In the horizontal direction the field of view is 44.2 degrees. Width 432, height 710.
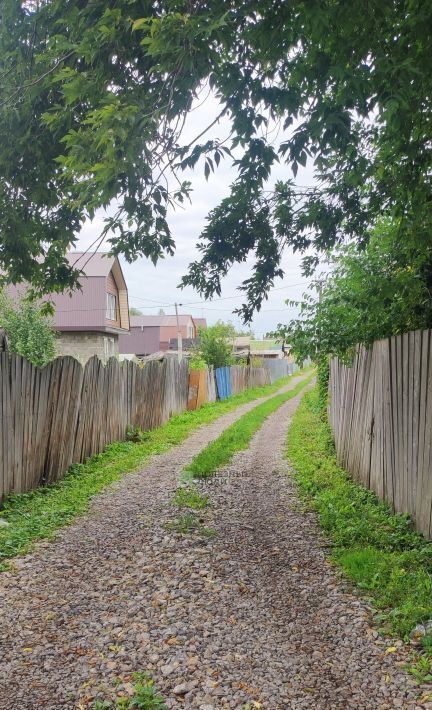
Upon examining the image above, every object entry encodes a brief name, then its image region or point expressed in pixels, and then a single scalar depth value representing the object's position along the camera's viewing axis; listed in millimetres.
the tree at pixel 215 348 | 25172
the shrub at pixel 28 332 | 15469
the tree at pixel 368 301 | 5270
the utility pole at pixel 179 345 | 31023
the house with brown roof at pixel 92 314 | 23609
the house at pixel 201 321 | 85550
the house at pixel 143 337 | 49469
